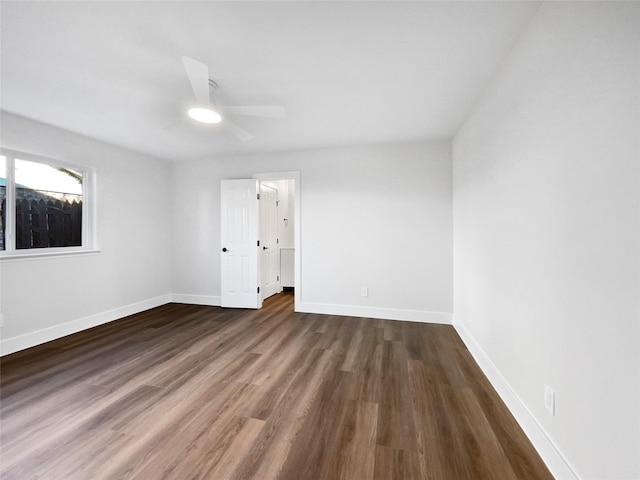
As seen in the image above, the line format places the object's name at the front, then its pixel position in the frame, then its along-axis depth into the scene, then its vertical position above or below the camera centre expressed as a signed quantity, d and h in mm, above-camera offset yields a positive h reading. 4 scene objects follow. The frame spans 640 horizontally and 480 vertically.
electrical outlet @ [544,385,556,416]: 1336 -849
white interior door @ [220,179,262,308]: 4230 -95
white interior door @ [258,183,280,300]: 4660 -73
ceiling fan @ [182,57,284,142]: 1619 +1045
